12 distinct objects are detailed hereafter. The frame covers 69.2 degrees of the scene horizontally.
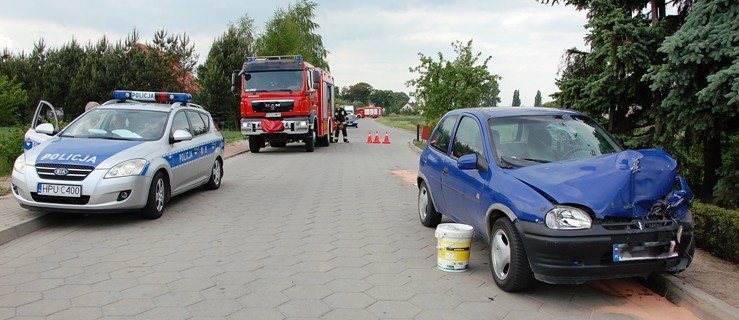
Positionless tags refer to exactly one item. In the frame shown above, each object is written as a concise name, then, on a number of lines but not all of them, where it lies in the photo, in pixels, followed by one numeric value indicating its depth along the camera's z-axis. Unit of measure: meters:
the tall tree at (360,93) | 157.62
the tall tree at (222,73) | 30.88
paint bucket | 5.08
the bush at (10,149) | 11.34
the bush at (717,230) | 5.18
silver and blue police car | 6.71
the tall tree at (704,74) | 5.64
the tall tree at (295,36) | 36.47
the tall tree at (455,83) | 20.91
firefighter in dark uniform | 26.48
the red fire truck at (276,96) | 18.52
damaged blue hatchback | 4.10
